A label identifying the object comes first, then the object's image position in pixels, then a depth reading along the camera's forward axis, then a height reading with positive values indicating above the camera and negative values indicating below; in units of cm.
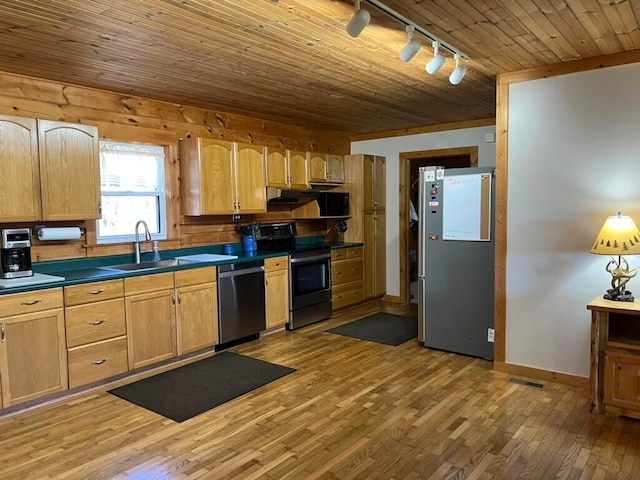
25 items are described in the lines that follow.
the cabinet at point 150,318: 374 -84
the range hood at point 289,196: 522 +21
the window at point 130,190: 423 +25
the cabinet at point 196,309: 411 -84
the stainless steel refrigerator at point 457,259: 404 -43
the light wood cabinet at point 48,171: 325 +35
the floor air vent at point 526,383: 356 -132
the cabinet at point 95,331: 338 -85
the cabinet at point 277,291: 494 -82
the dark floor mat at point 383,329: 486 -129
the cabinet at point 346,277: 589 -82
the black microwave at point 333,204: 599 +12
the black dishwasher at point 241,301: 448 -85
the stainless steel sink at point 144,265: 406 -44
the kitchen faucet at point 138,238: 428 -20
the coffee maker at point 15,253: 326 -24
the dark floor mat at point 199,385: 328 -131
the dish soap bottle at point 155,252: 442 -34
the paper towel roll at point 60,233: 355 -12
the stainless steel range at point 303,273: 526 -69
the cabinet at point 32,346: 306 -86
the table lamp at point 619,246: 294 -24
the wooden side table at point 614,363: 293 -97
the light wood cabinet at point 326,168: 588 +59
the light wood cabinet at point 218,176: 453 +39
